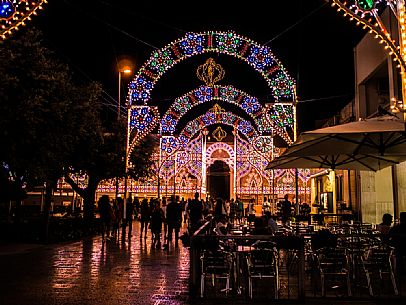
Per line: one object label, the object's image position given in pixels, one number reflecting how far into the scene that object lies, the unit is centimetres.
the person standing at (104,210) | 1628
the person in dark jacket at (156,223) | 1520
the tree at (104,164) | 2217
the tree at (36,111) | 1342
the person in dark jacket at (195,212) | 1559
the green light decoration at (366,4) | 791
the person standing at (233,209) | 2401
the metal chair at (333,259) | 751
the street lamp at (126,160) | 1702
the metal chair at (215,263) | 733
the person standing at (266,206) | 2774
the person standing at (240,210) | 2609
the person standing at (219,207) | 1638
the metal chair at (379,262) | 742
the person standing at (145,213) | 1809
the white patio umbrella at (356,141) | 777
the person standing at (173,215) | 1538
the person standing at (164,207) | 1830
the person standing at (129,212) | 1845
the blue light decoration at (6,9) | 785
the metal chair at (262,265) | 729
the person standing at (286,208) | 1988
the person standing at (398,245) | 694
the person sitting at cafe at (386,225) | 992
